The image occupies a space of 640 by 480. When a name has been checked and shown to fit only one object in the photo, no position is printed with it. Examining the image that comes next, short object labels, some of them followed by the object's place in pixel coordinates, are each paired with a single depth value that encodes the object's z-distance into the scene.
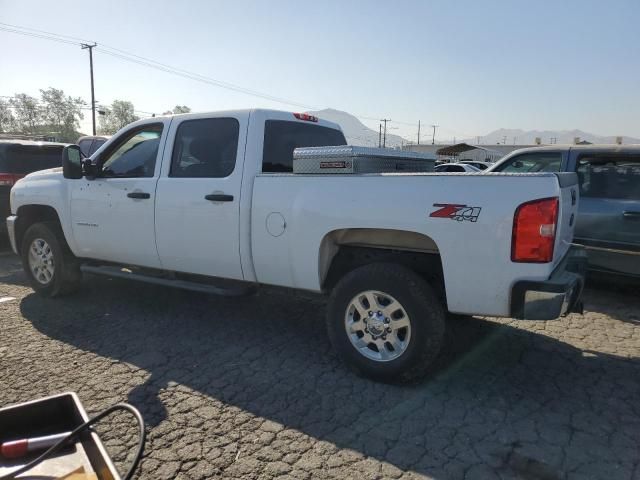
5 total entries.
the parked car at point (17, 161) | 7.94
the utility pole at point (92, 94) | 40.78
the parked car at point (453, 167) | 18.96
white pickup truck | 2.96
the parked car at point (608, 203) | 5.12
